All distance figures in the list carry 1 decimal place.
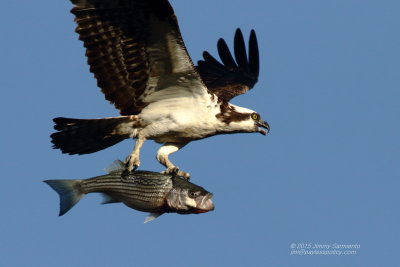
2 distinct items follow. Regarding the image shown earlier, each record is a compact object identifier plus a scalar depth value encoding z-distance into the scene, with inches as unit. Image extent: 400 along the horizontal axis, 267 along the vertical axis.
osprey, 816.3
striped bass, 746.8
